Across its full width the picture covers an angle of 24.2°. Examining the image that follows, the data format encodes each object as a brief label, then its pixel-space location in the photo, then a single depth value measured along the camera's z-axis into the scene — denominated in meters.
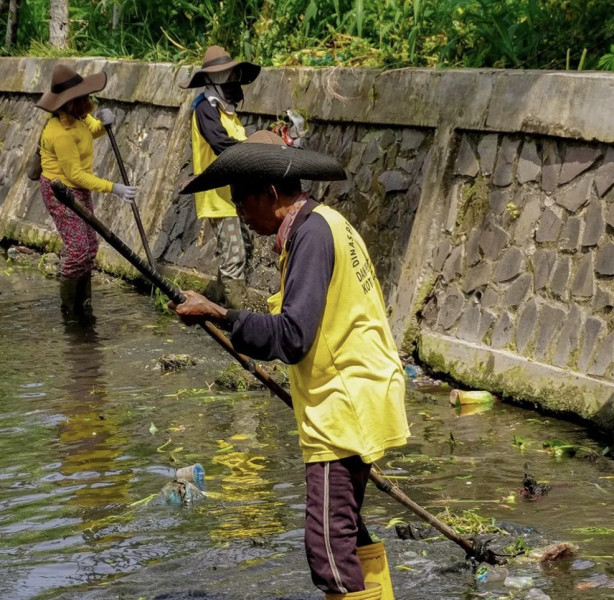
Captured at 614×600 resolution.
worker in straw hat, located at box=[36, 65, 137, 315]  11.82
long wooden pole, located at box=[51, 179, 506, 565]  5.36
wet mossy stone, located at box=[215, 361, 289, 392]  9.69
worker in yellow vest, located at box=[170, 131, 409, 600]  4.93
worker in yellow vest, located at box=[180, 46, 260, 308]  11.23
